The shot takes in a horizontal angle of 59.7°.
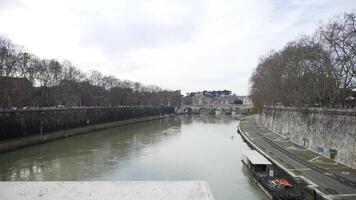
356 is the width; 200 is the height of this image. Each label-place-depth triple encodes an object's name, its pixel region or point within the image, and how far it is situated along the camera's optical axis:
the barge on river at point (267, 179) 15.09
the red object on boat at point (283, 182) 15.94
